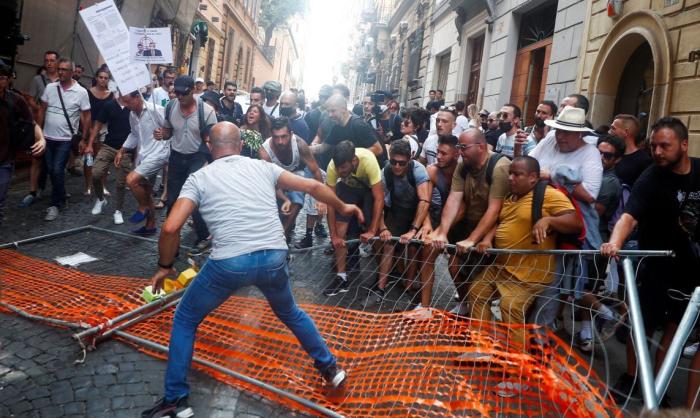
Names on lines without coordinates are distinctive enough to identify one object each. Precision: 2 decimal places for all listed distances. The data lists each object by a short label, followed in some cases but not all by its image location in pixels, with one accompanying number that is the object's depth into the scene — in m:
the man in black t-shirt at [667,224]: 3.35
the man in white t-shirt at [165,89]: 9.38
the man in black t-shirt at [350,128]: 6.30
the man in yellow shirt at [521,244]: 3.72
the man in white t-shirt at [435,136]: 6.02
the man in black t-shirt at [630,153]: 4.91
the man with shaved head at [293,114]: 7.56
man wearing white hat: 3.96
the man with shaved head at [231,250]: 2.87
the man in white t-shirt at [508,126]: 6.72
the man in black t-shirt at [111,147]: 7.00
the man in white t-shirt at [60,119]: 6.99
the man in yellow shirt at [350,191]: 4.92
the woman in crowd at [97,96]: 8.00
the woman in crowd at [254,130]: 6.45
